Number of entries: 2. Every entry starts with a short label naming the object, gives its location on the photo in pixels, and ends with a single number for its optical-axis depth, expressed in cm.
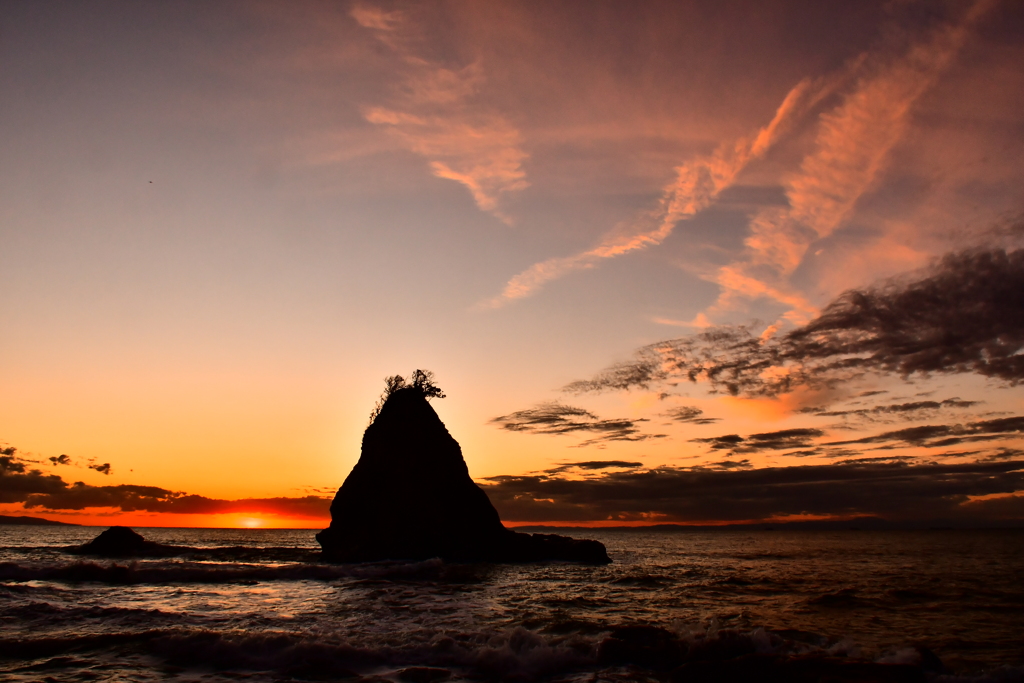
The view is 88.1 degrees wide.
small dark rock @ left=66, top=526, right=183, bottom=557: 4819
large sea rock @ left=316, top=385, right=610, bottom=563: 4256
